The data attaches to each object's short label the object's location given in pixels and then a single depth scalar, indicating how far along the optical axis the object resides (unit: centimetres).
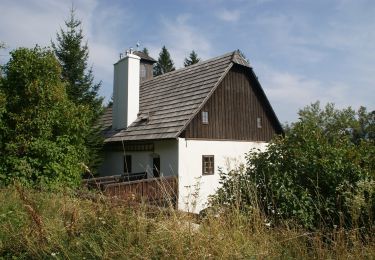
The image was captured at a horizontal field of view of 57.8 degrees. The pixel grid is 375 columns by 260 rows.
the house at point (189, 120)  1488
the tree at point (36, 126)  1140
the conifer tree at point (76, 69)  1972
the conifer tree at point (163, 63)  5220
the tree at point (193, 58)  4784
